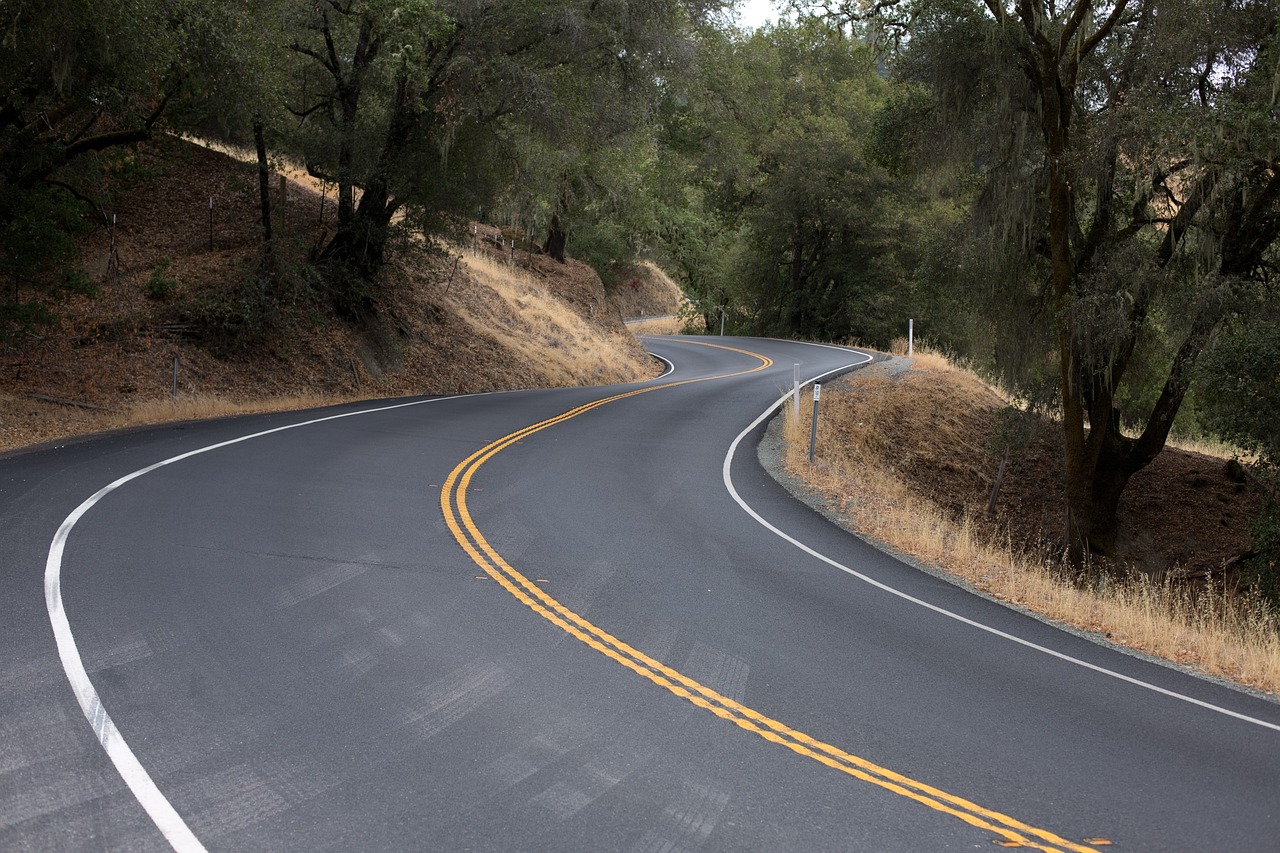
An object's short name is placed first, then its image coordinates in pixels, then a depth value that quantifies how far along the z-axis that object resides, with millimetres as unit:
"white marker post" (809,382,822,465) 17359
